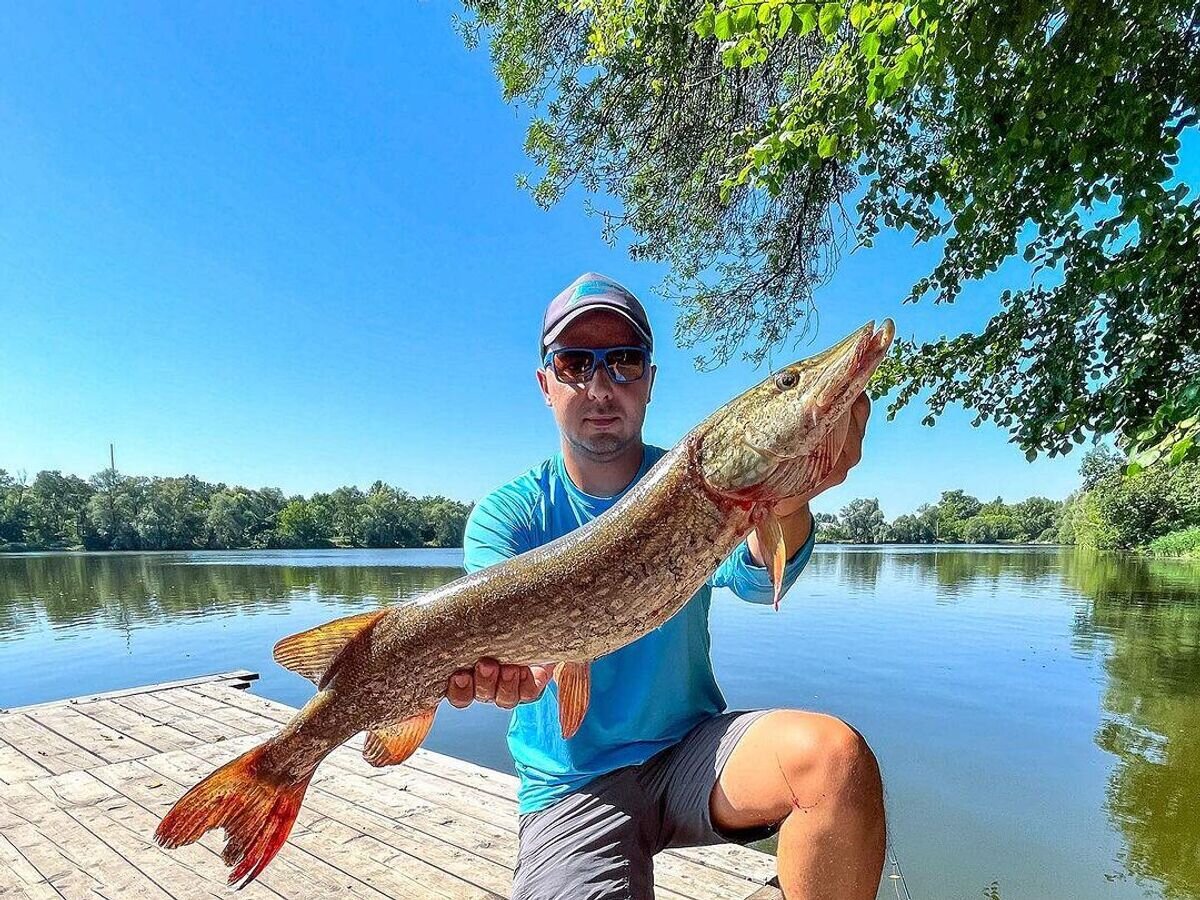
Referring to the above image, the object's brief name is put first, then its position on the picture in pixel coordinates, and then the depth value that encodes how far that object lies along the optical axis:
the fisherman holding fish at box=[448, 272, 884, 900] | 0.77
